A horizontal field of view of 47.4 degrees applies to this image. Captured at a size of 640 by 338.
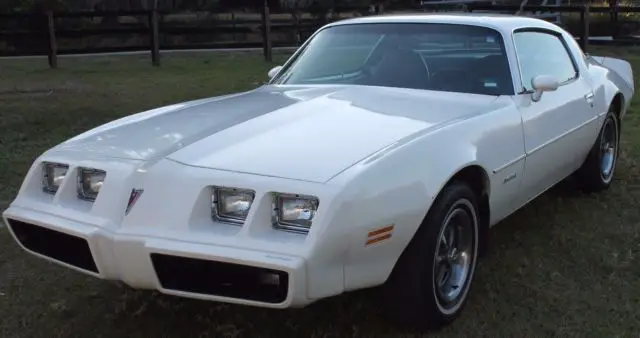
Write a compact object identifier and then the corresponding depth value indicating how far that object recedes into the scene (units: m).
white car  2.63
